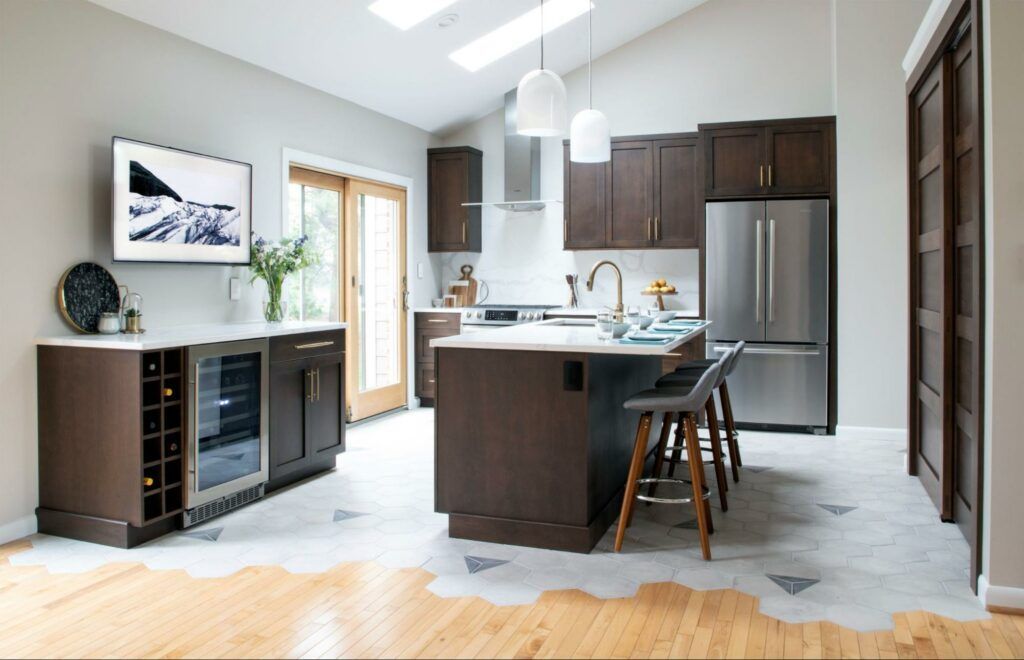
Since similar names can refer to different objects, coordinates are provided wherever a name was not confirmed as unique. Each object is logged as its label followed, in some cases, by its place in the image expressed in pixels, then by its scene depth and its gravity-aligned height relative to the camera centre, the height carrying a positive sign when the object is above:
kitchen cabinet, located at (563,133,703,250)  6.32 +0.97
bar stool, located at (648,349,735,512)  3.89 -0.57
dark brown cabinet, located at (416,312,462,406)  6.93 -0.14
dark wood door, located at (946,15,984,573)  2.76 +0.11
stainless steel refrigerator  5.85 +0.08
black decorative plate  3.63 +0.11
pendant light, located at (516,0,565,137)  3.63 +0.98
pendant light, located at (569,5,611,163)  4.11 +0.93
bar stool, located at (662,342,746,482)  4.11 -0.34
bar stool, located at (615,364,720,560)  3.23 -0.50
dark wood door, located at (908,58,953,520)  3.50 +0.12
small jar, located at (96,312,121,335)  3.70 -0.02
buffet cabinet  3.38 -0.54
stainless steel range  6.59 +0.01
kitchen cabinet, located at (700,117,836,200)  5.88 +1.19
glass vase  4.66 +0.09
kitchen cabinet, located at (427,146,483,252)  7.09 +1.09
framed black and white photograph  3.81 +0.59
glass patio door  6.16 +0.16
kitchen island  3.30 -0.52
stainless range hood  6.89 +1.31
